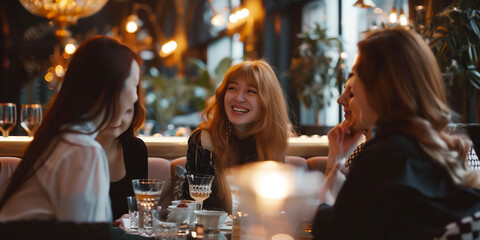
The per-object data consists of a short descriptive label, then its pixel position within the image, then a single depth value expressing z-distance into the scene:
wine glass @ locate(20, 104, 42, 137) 3.22
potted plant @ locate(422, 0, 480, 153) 3.42
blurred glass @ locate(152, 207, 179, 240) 1.68
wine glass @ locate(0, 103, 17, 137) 3.09
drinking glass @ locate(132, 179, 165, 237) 1.76
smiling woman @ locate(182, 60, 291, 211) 2.82
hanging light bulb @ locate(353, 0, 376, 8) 4.11
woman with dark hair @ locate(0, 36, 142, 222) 1.30
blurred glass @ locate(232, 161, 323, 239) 1.62
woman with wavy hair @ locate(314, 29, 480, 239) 1.36
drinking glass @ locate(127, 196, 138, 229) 1.87
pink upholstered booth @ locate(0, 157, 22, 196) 2.67
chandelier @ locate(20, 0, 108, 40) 5.78
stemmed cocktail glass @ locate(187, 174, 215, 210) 2.03
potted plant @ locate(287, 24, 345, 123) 6.70
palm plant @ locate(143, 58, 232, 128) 10.50
